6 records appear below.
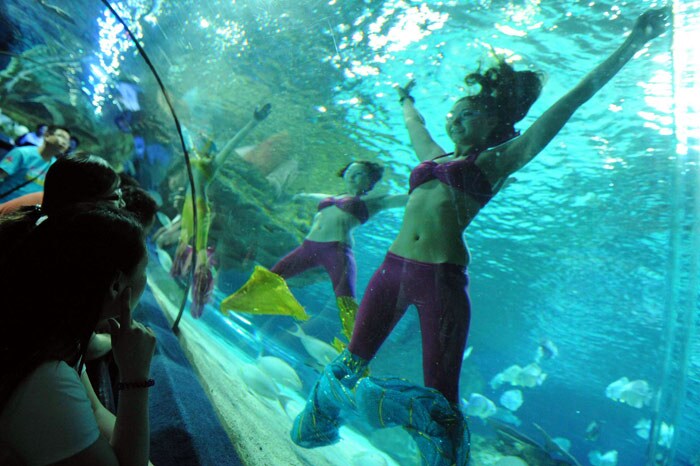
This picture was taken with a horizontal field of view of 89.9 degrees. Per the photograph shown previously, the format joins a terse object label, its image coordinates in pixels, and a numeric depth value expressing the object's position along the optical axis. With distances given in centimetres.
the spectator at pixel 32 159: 424
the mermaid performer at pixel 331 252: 297
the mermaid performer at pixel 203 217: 432
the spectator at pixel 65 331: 90
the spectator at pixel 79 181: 167
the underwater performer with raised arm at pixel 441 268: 193
